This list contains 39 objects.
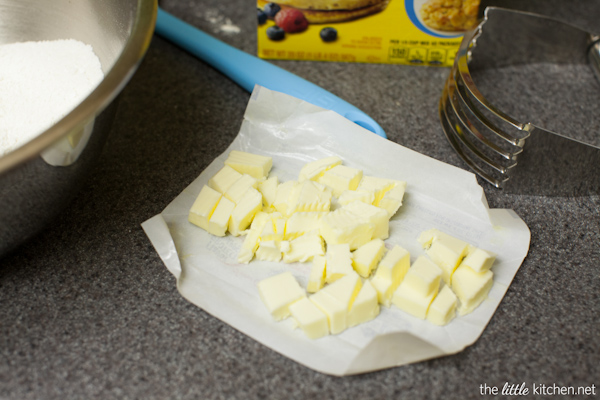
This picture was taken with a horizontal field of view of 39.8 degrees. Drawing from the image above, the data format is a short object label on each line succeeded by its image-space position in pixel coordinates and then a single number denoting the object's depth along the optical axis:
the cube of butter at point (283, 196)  0.41
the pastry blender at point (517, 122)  0.42
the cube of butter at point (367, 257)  0.38
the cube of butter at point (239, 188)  0.41
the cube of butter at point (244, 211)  0.40
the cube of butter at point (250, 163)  0.43
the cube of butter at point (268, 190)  0.42
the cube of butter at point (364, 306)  0.37
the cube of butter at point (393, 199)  0.41
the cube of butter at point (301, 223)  0.40
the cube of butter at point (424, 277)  0.37
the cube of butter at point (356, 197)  0.41
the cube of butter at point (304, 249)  0.39
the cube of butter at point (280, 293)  0.37
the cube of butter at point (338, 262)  0.38
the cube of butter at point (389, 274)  0.38
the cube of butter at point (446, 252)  0.39
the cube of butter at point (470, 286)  0.38
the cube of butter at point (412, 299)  0.37
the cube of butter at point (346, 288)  0.37
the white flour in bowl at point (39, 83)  0.40
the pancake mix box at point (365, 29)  0.47
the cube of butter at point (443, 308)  0.37
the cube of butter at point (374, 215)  0.40
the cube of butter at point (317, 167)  0.42
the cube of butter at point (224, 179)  0.42
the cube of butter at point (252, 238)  0.39
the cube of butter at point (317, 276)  0.38
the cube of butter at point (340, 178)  0.42
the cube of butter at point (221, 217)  0.40
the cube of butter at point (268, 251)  0.39
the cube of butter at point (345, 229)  0.39
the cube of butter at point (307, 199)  0.40
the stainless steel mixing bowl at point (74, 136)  0.34
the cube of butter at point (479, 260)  0.38
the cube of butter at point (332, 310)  0.36
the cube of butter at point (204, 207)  0.40
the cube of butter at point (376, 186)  0.41
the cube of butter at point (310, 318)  0.36
